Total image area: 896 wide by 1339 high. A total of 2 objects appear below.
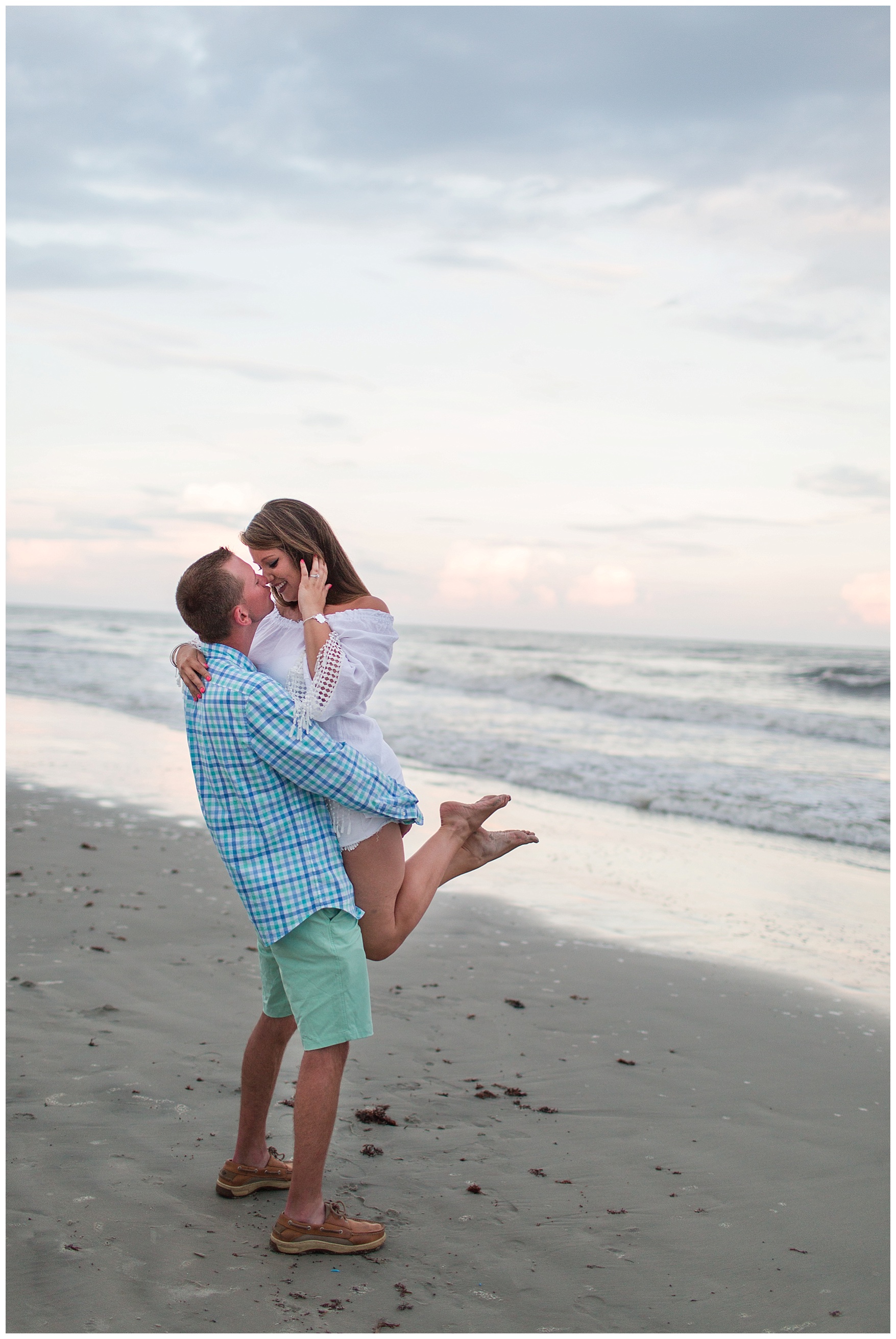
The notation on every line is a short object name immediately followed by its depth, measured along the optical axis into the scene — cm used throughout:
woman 284
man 278
